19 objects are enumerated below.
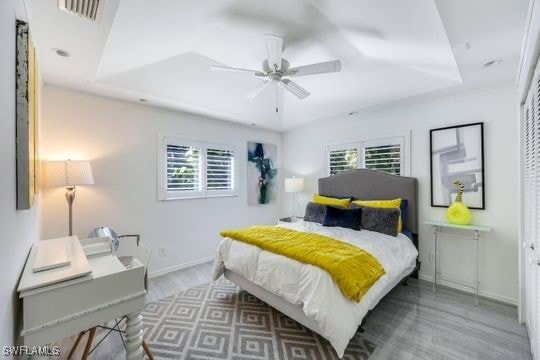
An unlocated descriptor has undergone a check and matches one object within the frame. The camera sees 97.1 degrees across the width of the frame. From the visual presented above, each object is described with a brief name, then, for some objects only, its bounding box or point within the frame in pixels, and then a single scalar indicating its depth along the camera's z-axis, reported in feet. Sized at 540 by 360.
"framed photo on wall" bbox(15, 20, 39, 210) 3.85
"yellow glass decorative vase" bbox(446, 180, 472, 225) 9.21
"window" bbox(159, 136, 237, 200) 11.78
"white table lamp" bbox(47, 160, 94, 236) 8.07
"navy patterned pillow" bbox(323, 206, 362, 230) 10.21
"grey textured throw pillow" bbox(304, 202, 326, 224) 11.59
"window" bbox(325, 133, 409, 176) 11.53
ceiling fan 6.73
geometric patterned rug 6.30
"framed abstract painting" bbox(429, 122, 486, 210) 9.39
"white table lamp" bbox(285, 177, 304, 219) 14.66
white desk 3.61
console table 8.77
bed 5.92
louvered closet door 5.16
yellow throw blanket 6.07
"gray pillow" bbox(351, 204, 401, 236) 9.51
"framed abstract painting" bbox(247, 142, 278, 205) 15.39
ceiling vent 4.78
